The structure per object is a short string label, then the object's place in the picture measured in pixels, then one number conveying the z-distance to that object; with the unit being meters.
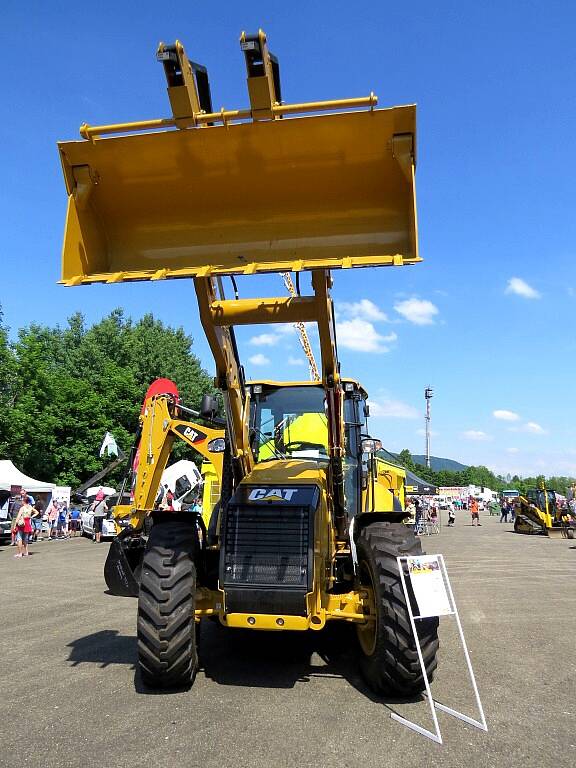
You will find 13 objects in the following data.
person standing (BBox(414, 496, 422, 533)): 29.42
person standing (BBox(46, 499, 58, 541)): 25.44
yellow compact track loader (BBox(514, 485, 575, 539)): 26.52
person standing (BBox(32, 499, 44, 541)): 24.17
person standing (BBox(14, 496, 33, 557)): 18.12
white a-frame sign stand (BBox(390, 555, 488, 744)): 4.66
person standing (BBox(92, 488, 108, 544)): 24.34
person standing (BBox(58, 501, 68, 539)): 25.70
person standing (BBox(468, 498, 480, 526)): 39.28
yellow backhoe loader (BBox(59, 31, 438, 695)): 4.60
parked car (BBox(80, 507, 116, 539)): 23.75
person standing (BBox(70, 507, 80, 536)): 27.66
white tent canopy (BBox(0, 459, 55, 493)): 23.67
